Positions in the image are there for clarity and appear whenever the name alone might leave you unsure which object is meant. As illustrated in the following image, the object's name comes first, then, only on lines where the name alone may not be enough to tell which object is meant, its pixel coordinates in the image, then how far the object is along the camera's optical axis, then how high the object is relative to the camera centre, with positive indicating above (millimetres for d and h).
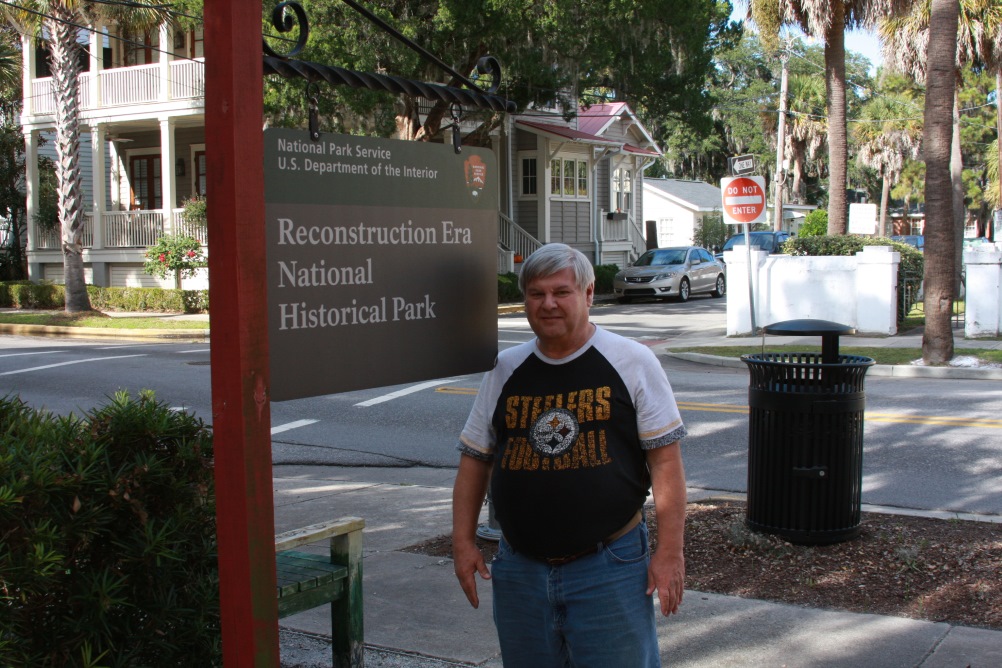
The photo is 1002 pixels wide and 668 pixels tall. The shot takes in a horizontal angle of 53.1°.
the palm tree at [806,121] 52625 +7642
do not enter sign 17125 +1177
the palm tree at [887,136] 48219 +6557
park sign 3041 +31
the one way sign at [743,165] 17125 +1744
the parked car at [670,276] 28688 -216
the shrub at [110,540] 2826 -798
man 2852 -631
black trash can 5555 -984
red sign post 2354 -105
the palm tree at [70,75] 21609 +4397
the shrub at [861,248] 18766 +309
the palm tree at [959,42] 25328 +6052
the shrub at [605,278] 31281 -285
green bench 3855 -1173
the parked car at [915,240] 44028 +1153
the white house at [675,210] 55438 +3239
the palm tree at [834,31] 19953 +4767
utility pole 38319 +5235
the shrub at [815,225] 35259 +1513
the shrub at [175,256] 23734 +410
